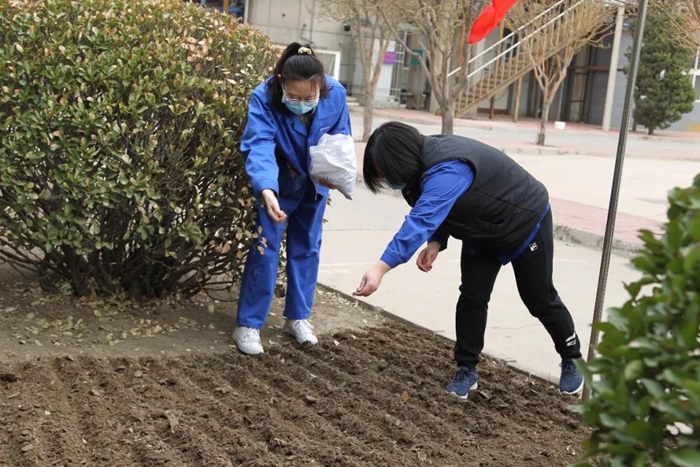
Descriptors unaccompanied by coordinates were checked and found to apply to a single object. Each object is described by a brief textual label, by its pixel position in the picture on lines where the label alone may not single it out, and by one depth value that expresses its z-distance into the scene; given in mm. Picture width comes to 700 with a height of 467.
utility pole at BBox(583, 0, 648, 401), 3588
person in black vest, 3650
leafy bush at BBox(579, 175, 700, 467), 1512
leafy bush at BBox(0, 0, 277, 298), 4320
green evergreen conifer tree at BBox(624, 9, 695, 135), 27250
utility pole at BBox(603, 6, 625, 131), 28203
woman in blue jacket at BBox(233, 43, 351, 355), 4301
